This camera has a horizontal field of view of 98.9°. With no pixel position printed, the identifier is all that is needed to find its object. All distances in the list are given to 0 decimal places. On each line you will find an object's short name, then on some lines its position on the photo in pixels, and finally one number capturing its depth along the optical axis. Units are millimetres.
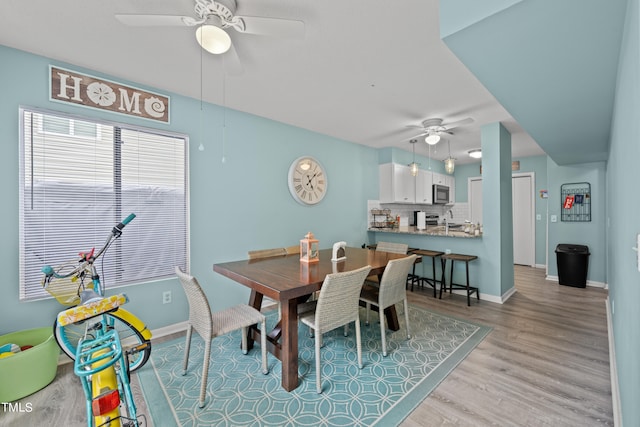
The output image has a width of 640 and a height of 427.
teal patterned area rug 1664
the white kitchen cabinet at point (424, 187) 5543
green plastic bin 1753
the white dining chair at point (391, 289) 2303
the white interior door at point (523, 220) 5699
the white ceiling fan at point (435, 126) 3502
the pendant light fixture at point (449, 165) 3991
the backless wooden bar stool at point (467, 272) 3625
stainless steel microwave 5883
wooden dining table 1841
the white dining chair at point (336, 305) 1853
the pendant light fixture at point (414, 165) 4305
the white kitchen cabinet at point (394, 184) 4992
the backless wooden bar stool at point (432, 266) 3997
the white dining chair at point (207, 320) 1782
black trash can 4285
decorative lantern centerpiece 2569
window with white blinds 2119
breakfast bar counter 3964
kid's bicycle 1217
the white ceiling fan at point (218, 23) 1458
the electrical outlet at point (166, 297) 2754
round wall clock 3793
